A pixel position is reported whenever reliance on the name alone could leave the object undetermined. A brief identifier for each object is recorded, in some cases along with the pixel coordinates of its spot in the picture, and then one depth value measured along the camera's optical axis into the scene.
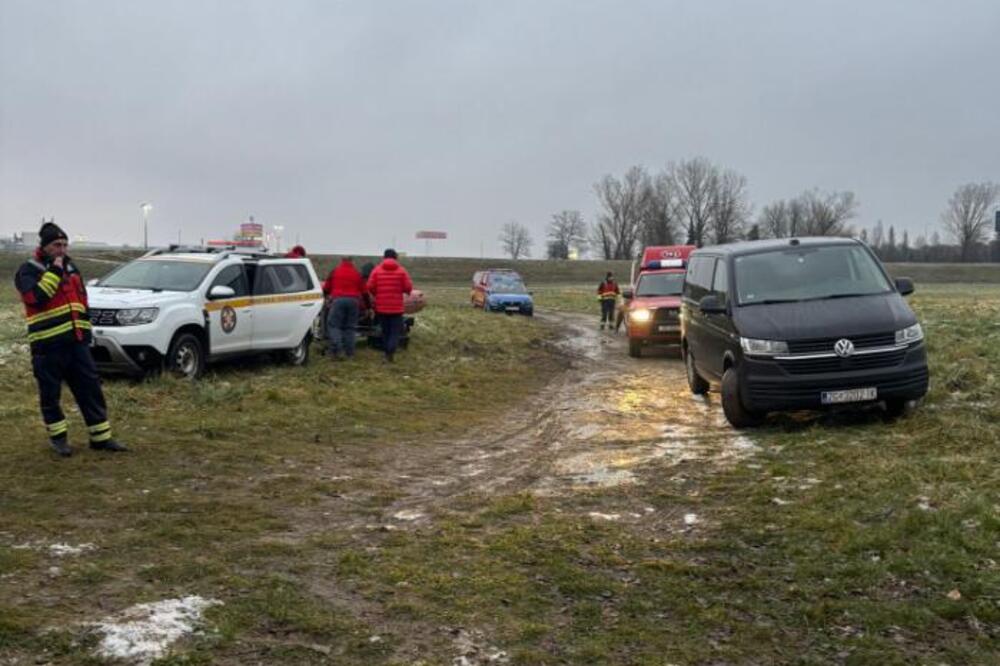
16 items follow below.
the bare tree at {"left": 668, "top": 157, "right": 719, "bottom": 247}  112.00
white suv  10.73
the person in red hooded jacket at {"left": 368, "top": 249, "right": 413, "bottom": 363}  14.37
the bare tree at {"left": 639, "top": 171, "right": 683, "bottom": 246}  112.56
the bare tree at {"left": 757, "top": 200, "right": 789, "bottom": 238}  112.50
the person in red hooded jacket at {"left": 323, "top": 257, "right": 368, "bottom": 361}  14.48
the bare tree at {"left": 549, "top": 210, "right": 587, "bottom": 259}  128.12
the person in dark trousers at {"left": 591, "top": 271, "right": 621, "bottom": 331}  24.82
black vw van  8.12
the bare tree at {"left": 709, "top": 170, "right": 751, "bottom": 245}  109.38
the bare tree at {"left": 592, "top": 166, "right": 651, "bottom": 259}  116.19
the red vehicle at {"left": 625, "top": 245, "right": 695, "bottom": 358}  16.95
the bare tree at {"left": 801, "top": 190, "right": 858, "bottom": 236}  111.56
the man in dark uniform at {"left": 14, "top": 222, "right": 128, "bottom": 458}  7.18
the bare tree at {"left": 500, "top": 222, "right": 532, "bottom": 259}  140.38
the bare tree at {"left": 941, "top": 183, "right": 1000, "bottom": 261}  122.50
